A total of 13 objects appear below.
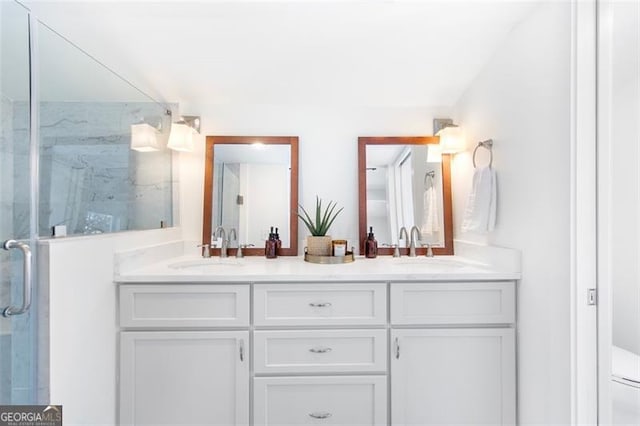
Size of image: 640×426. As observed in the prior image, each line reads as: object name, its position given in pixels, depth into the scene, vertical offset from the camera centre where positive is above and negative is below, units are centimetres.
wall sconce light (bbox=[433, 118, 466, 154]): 209 +46
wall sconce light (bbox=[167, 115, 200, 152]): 208 +47
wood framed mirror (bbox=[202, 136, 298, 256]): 221 +14
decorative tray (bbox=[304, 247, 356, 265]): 194 -27
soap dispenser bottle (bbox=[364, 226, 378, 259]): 215 -22
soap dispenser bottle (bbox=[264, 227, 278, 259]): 212 -23
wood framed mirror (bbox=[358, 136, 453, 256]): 221 +13
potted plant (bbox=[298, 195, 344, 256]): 203 -9
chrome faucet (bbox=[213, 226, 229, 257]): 215 -18
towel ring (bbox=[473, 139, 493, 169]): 179 +37
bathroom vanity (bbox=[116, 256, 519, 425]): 153 -62
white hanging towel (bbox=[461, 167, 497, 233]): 174 +6
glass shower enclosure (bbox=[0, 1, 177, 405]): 114 +18
